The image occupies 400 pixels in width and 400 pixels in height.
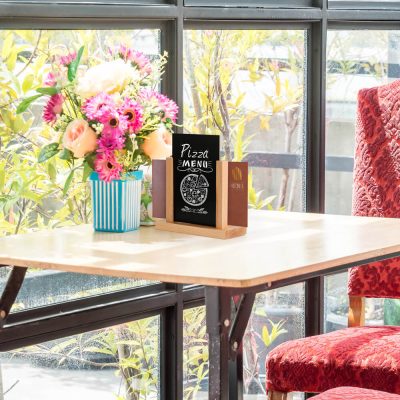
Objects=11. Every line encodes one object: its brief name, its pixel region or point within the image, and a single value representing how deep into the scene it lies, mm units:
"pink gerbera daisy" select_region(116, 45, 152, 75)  3258
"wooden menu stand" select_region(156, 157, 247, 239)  3059
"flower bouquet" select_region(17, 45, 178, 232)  3090
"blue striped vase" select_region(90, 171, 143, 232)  3153
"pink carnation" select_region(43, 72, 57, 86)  3187
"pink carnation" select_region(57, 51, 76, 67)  3182
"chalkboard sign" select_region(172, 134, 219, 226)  3088
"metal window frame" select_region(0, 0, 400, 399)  3428
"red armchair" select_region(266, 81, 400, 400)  3130
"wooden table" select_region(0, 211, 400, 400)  2571
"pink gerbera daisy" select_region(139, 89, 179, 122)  3232
